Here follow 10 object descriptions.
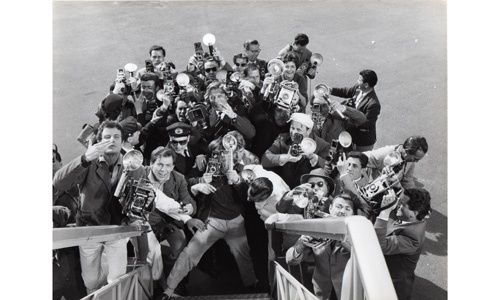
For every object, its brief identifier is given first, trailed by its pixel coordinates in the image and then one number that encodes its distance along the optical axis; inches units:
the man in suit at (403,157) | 184.5
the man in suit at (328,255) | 155.0
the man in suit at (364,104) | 189.0
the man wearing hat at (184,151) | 182.3
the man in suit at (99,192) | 167.8
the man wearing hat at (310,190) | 182.1
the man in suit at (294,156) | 185.2
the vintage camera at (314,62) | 189.6
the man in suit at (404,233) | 176.6
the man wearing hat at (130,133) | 180.2
